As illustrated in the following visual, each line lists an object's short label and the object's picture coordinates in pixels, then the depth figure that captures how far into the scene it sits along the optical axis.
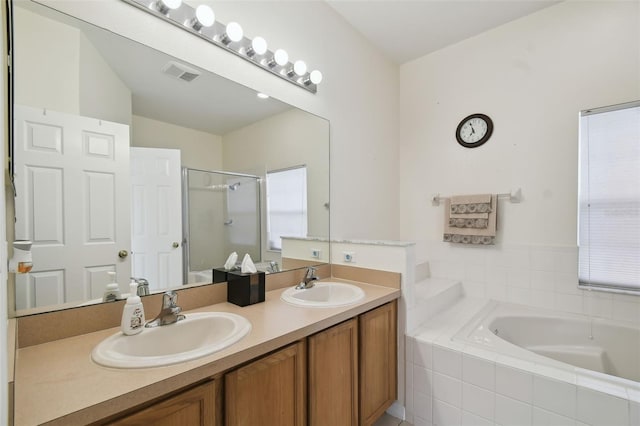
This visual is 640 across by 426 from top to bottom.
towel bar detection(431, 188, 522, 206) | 2.41
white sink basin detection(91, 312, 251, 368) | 0.86
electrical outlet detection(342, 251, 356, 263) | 2.04
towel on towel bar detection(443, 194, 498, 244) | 2.47
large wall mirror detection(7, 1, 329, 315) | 1.03
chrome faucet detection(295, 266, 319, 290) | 1.77
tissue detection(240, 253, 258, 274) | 1.49
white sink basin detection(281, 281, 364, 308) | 1.59
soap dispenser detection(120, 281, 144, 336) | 1.04
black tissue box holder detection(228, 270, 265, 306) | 1.42
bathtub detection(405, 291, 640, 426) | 1.28
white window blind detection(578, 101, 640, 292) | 2.00
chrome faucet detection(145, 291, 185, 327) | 1.13
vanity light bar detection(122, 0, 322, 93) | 1.34
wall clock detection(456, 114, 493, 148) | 2.57
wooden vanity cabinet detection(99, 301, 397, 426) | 0.88
